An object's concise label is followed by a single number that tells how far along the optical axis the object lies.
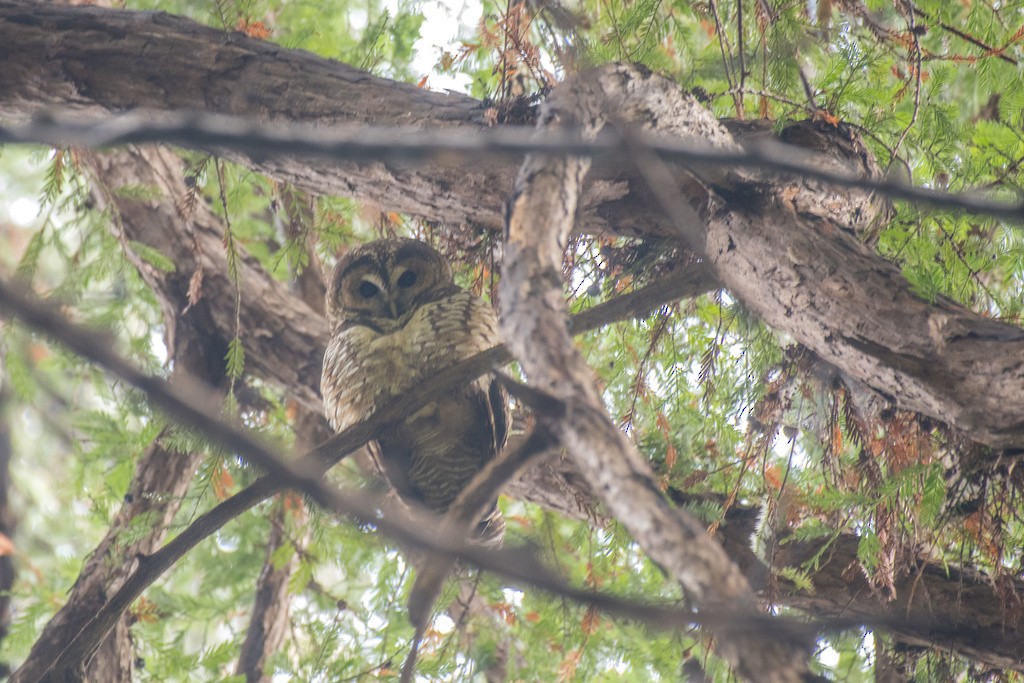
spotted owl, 17.98
